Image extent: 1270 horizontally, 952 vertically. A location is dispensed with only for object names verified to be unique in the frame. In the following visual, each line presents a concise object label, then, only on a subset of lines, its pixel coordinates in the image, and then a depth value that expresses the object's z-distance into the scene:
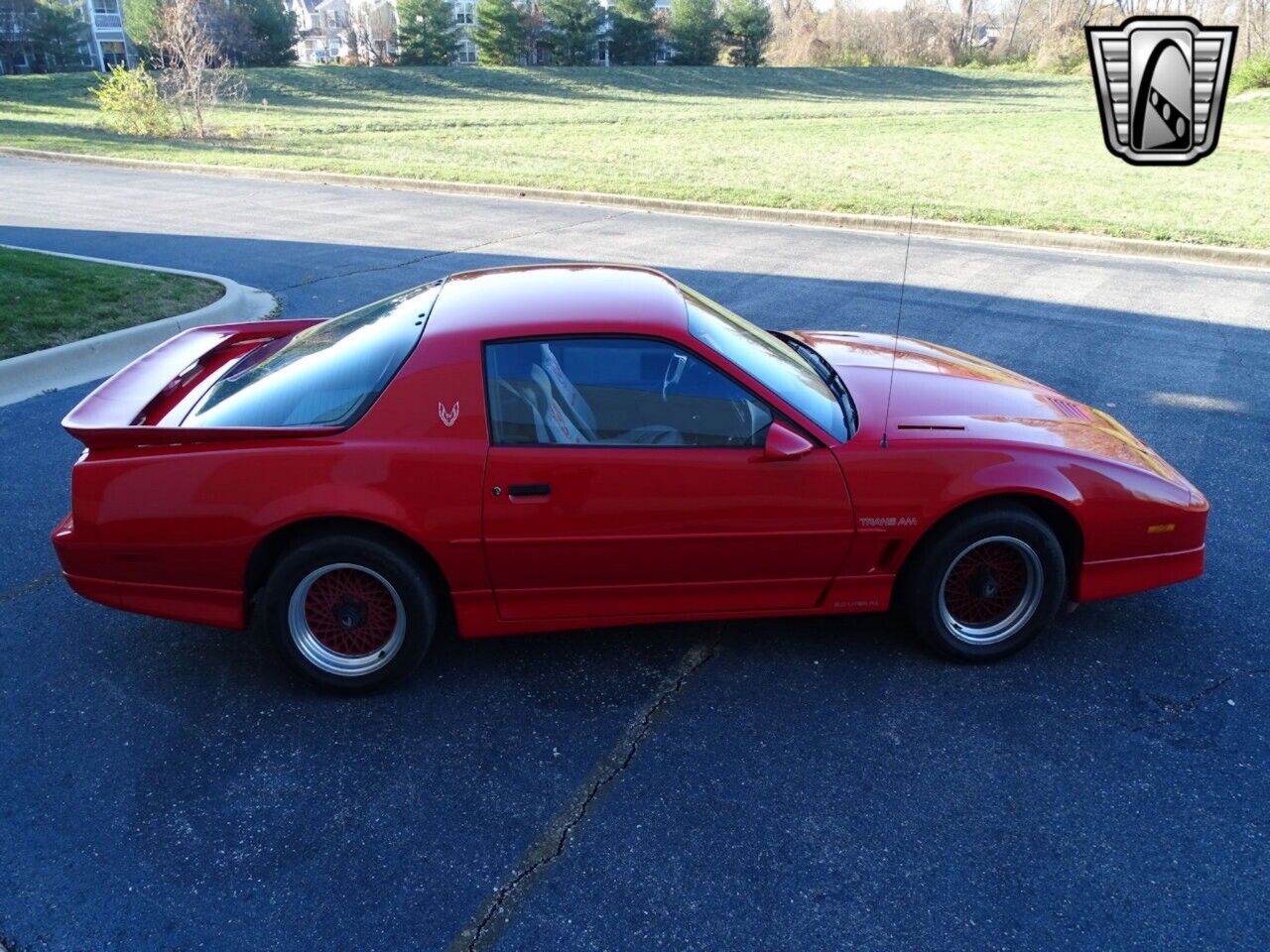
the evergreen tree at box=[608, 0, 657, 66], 56.22
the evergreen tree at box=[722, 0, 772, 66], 56.31
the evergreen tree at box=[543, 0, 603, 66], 53.97
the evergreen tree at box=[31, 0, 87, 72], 49.31
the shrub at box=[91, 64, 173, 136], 24.19
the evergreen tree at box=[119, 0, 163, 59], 45.80
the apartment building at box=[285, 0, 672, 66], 55.19
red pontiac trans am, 3.45
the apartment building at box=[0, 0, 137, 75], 48.53
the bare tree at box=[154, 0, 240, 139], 24.45
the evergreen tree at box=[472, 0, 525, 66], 53.78
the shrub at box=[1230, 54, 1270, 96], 34.84
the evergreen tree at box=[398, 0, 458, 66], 52.09
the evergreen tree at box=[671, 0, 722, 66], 55.66
